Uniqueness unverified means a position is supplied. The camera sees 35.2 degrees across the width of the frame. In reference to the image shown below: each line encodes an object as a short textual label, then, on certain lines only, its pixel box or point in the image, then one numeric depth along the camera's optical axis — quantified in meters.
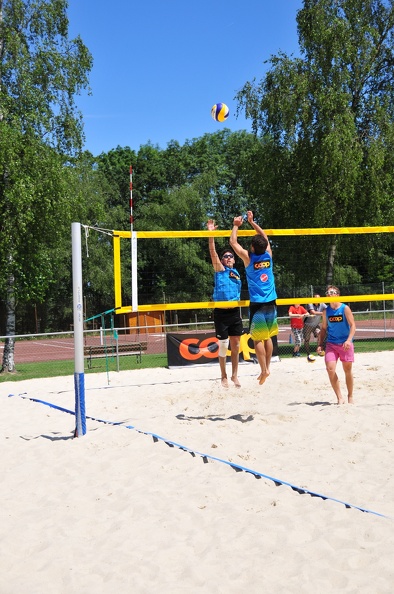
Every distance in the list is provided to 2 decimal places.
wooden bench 14.27
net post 5.98
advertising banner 13.20
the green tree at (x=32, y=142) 13.86
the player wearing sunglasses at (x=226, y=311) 7.37
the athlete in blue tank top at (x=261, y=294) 6.52
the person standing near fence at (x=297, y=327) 14.23
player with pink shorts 7.00
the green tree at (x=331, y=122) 17.41
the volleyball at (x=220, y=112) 8.10
